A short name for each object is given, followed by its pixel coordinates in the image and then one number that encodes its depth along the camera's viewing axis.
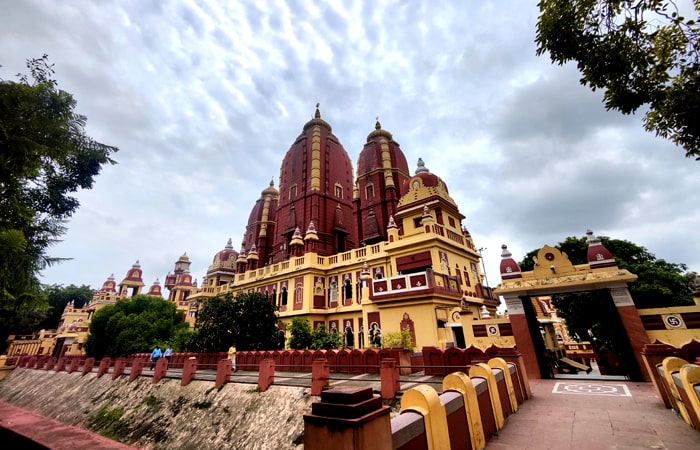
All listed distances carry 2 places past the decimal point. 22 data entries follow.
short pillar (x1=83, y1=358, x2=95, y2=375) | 18.88
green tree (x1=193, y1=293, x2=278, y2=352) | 16.36
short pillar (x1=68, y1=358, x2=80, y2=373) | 20.41
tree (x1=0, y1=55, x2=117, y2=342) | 7.62
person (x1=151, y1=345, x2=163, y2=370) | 17.29
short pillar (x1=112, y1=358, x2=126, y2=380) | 16.11
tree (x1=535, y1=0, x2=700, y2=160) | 4.91
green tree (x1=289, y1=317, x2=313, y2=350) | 15.89
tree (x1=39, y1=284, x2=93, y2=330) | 46.53
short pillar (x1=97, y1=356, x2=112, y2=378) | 17.33
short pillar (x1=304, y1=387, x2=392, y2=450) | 2.06
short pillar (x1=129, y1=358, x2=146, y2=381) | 14.91
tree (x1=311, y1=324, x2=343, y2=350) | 15.48
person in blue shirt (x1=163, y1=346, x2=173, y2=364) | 17.89
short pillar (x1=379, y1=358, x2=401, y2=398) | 7.25
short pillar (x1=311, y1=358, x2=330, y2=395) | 7.98
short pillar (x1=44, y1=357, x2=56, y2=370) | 22.77
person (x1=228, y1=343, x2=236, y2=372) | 14.66
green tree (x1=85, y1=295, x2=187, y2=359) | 23.52
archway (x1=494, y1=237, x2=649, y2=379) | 8.22
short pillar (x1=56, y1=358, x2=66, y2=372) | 21.65
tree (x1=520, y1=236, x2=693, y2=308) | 16.39
